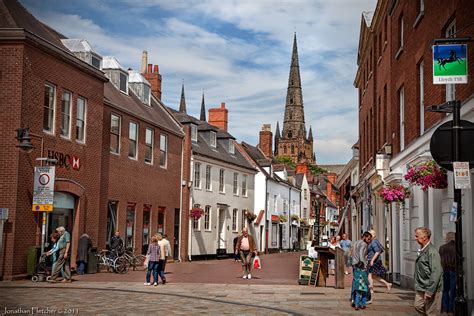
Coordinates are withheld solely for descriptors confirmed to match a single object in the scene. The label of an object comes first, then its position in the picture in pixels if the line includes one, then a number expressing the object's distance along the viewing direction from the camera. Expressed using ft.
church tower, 563.89
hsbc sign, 73.51
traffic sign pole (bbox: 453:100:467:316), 29.78
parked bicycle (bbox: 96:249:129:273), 81.87
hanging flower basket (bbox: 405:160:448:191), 43.88
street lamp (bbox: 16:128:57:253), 59.44
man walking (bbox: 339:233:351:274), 89.15
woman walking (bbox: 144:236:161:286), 65.36
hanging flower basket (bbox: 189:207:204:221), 123.24
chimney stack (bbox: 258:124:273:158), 214.48
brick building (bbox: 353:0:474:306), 46.93
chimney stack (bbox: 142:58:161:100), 136.98
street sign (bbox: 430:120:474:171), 30.45
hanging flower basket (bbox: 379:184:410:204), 59.77
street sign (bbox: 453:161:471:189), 29.22
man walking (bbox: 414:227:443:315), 29.76
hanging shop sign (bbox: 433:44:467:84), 31.80
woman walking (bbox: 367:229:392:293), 53.62
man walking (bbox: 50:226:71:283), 63.16
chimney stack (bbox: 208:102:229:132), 176.35
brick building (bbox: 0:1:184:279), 66.85
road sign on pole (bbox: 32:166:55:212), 66.44
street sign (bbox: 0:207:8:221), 65.46
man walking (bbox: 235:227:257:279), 74.59
